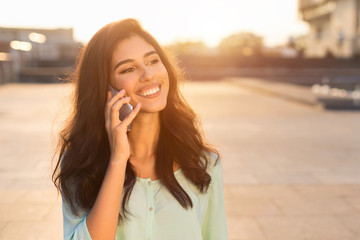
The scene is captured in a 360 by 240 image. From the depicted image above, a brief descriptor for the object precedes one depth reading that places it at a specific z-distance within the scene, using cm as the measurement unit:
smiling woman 202
